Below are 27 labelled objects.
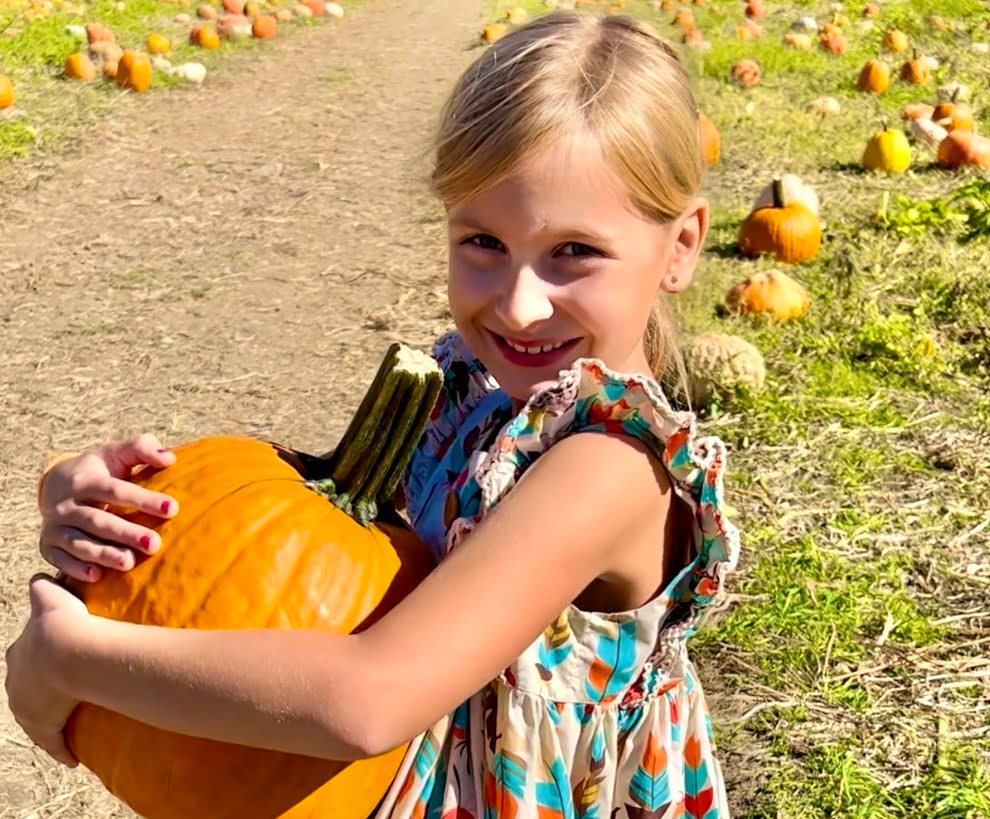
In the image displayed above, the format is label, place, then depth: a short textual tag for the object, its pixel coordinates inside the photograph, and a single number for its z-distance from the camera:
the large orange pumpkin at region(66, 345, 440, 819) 1.97
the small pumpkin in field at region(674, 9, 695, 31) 11.86
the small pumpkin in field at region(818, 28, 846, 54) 11.36
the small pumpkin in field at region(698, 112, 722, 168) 7.39
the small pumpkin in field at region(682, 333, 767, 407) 5.31
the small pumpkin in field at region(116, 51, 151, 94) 9.59
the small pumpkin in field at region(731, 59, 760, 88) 10.27
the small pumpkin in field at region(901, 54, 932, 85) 10.22
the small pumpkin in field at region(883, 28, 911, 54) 11.24
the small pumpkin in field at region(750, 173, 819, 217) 7.03
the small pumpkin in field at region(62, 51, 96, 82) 9.63
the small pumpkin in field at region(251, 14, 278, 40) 11.59
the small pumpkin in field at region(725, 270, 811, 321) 6.06
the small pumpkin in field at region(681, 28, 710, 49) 10.90
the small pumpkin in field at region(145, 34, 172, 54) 10.52
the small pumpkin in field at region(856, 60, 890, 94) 10.07
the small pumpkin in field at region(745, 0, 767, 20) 12.86
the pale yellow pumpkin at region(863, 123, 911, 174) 8.06
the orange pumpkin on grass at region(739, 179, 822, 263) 6.75
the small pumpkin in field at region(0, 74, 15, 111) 8.68
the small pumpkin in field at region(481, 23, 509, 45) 11.34
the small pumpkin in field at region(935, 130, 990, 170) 8.07
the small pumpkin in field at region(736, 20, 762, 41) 11.93
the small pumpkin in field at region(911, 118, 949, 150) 8.50
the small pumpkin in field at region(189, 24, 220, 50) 11.00
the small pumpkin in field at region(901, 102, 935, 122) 8.88
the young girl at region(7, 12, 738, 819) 1.73
